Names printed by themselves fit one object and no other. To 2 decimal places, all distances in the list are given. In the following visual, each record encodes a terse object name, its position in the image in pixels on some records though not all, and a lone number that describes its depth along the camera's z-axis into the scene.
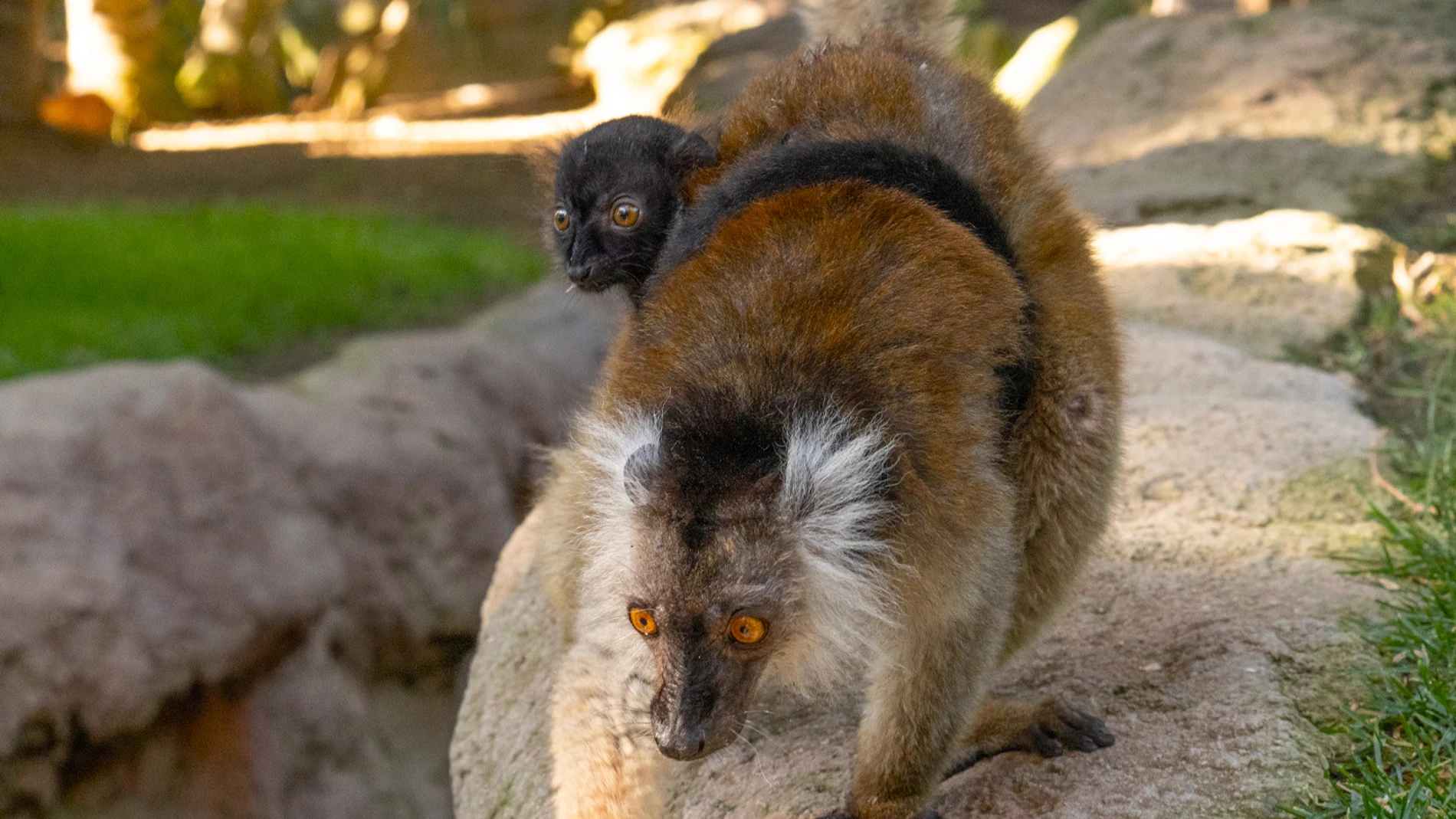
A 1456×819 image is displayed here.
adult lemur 2.38
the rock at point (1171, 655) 2.89
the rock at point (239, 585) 5.98
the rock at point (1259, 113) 7.00
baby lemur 3.50
